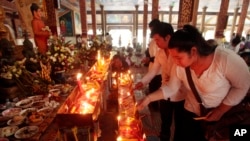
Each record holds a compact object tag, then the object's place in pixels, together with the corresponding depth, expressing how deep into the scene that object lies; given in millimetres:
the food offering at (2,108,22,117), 1708
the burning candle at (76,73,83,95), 2392
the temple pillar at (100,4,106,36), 17547
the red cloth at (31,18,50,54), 3347
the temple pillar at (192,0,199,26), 6826
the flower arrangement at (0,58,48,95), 1998
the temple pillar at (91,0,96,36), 12758
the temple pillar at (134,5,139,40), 18447
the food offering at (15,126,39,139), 1386
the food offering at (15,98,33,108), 1893
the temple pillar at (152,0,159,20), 11573
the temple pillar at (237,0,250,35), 14227
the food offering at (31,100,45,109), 1878
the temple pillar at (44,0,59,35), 6260
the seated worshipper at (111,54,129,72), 4957
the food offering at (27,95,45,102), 2044
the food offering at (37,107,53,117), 1712
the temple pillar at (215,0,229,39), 10234
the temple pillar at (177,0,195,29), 6750
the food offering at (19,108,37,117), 1719
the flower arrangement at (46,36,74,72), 2516
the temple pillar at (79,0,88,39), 10781
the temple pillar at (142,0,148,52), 13762
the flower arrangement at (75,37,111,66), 4036
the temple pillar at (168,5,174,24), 17092
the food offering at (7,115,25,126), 1566
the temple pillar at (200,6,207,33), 18141
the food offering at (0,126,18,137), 1410
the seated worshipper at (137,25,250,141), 1407
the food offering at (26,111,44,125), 1593
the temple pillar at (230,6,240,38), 16922
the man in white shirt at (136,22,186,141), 2160
